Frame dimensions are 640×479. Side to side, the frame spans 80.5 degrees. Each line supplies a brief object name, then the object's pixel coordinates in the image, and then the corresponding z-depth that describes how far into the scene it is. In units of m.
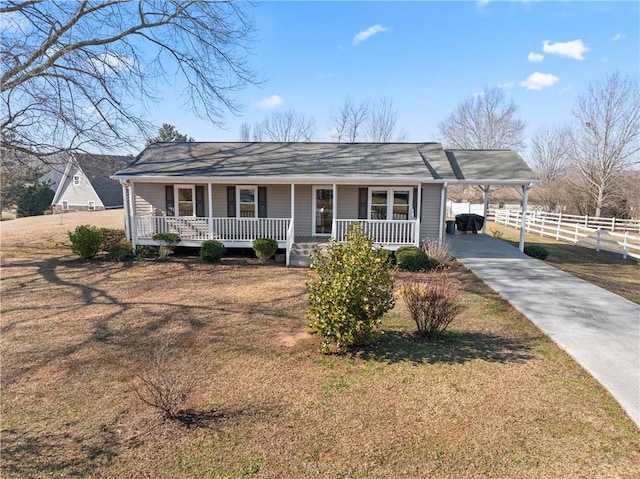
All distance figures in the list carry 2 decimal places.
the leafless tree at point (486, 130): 39.53
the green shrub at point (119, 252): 13.15
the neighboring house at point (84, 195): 37.94
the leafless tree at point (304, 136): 42.81
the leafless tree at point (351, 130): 41.62
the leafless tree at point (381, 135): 42.53
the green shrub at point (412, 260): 11.58
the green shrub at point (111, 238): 14.27
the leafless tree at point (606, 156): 29.28
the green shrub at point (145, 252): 13.21
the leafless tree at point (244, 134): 48.03
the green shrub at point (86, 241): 13.09
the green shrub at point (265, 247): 12.72
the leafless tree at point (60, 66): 13.04
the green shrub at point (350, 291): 5.34
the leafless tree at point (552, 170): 35.19
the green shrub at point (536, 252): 13.95
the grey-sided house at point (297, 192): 13.30
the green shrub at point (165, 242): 13.16
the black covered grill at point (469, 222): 19.38
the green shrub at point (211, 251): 12.77
